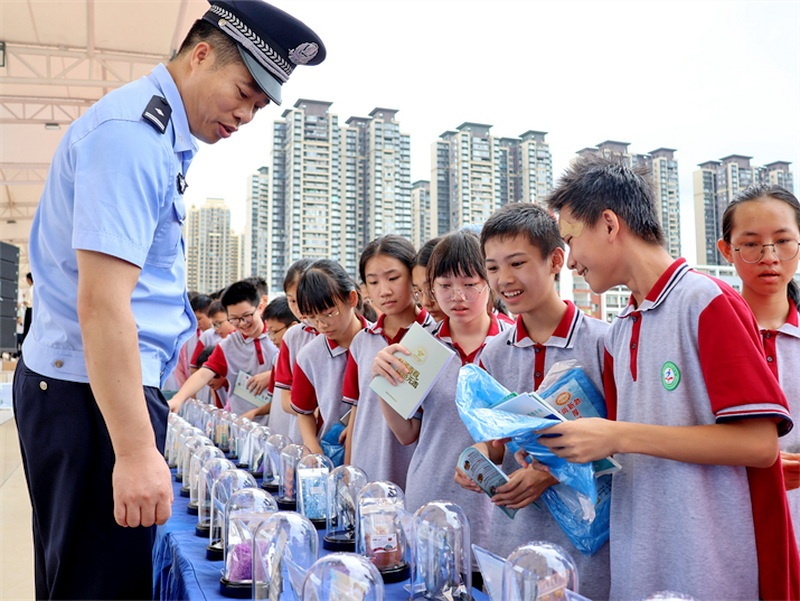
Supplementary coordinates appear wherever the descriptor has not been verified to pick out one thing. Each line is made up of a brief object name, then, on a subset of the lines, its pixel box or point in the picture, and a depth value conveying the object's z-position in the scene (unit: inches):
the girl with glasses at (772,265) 62.1
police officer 41.0
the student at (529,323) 57.0
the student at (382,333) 82.8
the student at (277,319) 138.7
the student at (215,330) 182.7
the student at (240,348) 144.0
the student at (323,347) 93.2
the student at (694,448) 40.2
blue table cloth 47.2
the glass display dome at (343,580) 32.8
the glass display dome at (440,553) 43.3
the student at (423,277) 80.2
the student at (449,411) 68.2
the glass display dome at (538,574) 32.9
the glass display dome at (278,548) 41.7
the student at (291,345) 117.5
